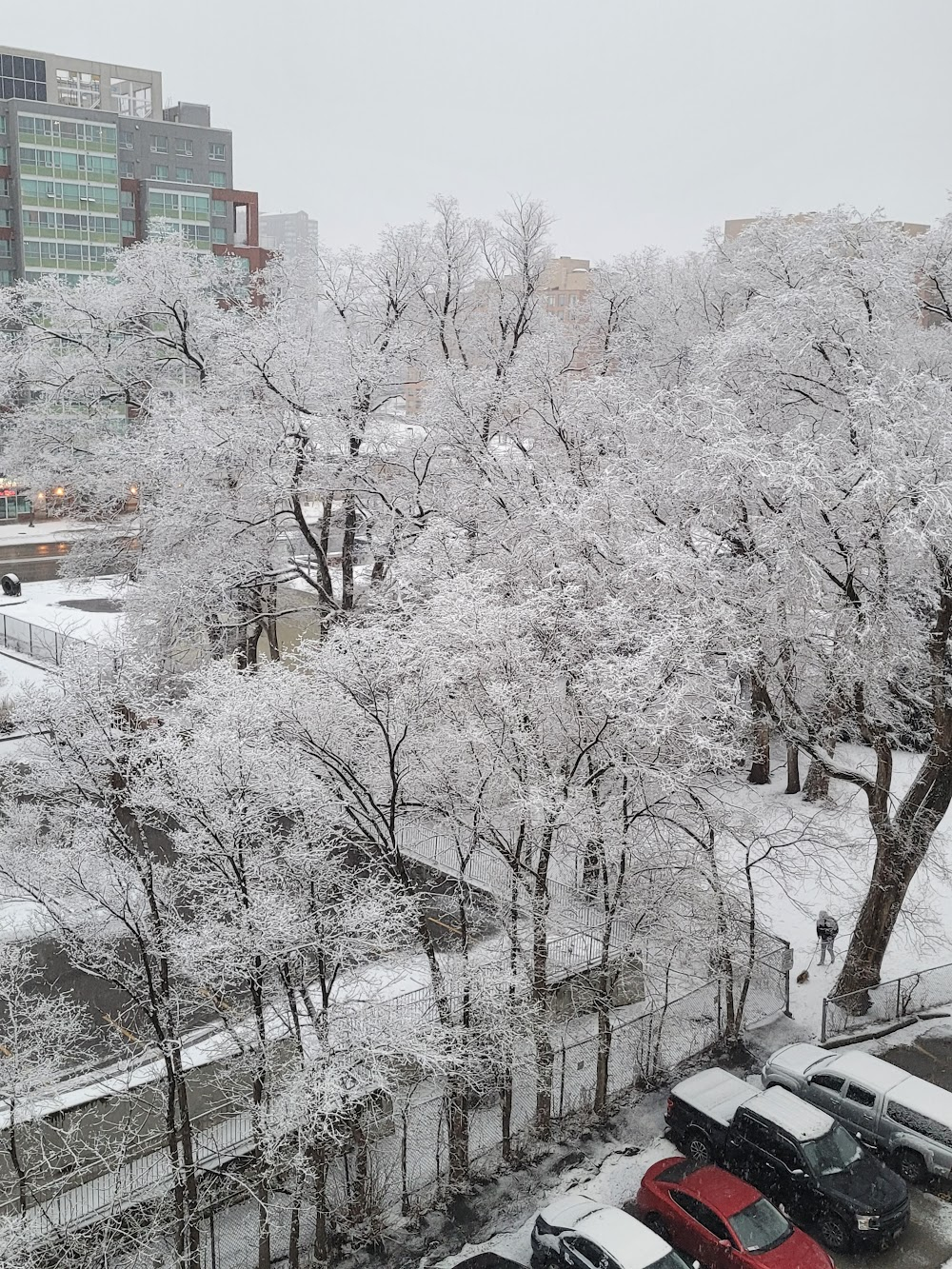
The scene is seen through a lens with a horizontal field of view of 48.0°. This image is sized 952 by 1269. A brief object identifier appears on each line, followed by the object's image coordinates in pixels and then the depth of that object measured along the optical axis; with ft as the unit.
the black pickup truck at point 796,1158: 44.60
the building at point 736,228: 230.05
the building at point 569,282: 336.22
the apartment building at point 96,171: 248.32
